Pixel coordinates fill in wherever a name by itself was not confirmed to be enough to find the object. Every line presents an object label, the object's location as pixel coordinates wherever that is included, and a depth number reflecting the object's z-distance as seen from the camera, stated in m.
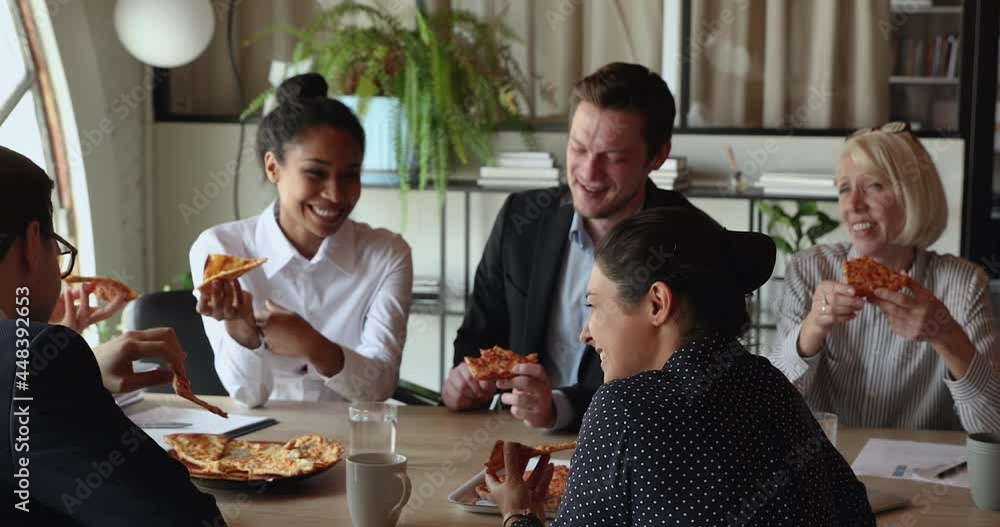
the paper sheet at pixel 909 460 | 2.11
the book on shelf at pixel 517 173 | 4.66
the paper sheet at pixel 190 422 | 2.34
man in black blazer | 2.83
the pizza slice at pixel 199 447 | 2.02
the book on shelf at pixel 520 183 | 4.65
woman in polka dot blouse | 1.41
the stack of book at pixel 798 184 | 4.45
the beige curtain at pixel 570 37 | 4.84
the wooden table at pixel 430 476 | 1.87
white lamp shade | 4.30
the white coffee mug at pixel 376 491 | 1.76
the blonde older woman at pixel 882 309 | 2.68
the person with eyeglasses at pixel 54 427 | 1.38
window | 4.14
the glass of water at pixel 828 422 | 2.01
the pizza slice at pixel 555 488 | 1.89
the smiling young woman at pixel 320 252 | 2.87
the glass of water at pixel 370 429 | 1.95
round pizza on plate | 1.96
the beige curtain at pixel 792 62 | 4.73
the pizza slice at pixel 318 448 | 2.06
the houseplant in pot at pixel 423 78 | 4.54
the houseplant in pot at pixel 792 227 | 4.38
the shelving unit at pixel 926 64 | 4.68
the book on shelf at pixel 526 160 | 4.66
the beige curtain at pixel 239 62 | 5.03
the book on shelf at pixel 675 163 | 4.47
